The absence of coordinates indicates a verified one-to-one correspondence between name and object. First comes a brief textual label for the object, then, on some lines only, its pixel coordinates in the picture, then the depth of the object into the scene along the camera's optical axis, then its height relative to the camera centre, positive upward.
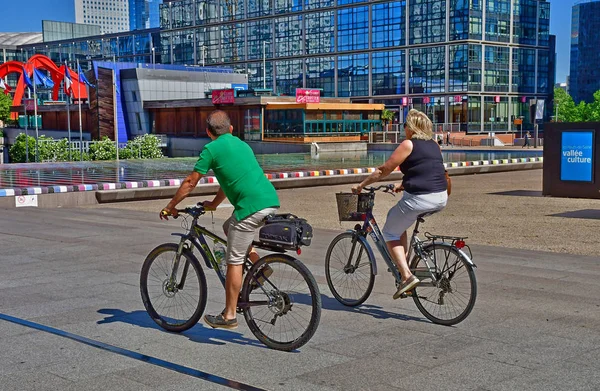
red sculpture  51.81 +3.25
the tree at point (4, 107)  93.81 +1.25
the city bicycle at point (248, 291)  6.02 -1.42
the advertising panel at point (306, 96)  62.94 +1.40
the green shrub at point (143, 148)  53.31 -2.20
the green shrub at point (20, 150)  52.34 -2.20
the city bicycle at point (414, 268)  6.93 -1.42
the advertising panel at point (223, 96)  65.75 +1.53
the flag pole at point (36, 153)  48.06 -2.15
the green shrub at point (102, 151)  50.81 -2.21
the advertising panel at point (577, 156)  20.84 -1.19
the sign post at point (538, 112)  63.63 -0.10
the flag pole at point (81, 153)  47.02 -2.17
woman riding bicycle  7.00 -0.61
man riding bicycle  6.21 -0.63
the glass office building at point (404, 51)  83.50 +7.10
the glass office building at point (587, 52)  177.25 +13.01
